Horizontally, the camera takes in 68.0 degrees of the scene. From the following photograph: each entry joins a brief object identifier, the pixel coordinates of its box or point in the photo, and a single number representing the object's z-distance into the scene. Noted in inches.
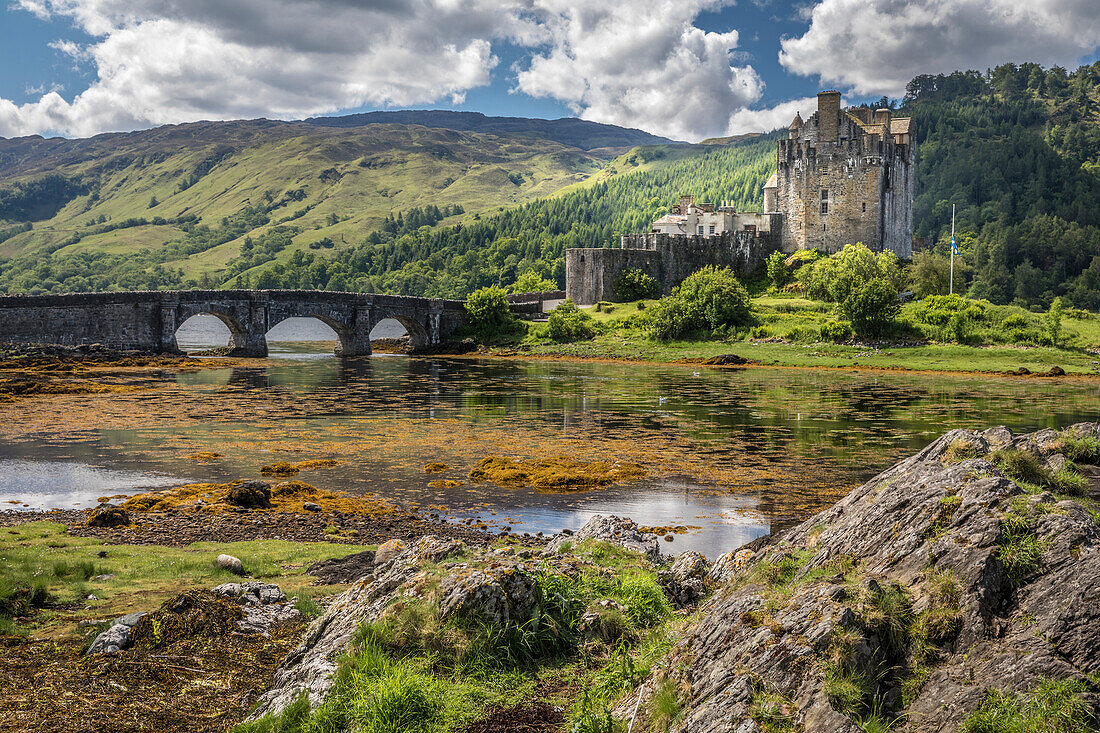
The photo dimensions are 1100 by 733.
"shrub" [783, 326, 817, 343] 2696.9
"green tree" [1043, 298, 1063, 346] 2419.3
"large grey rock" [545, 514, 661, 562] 514.1
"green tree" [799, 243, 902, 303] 2674.7
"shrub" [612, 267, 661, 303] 3405.5
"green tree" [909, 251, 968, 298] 3031.5
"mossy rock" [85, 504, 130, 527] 689.6
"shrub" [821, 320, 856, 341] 2660.7
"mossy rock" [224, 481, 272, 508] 796.0
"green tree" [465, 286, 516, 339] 3408.0
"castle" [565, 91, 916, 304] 3238.2
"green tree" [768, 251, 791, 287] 3351.4
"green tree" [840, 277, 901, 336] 2561.5
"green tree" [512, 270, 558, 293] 4454.7
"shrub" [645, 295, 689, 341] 2942.9
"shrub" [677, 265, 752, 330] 2915.8
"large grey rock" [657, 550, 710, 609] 414.6
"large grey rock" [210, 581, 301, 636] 438.0
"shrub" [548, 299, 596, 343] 3115.2
